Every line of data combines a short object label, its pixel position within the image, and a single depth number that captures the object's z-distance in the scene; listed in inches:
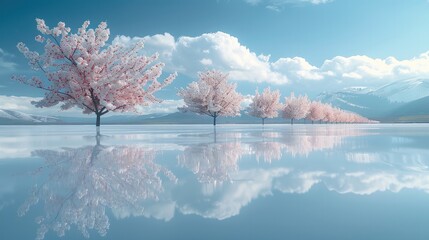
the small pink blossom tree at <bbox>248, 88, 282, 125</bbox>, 2327.3
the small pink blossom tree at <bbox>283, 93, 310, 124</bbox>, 3063.5
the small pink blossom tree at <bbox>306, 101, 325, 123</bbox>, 4013.3
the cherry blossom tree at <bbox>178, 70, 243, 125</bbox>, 1578.5
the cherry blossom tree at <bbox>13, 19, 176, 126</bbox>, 874.1
